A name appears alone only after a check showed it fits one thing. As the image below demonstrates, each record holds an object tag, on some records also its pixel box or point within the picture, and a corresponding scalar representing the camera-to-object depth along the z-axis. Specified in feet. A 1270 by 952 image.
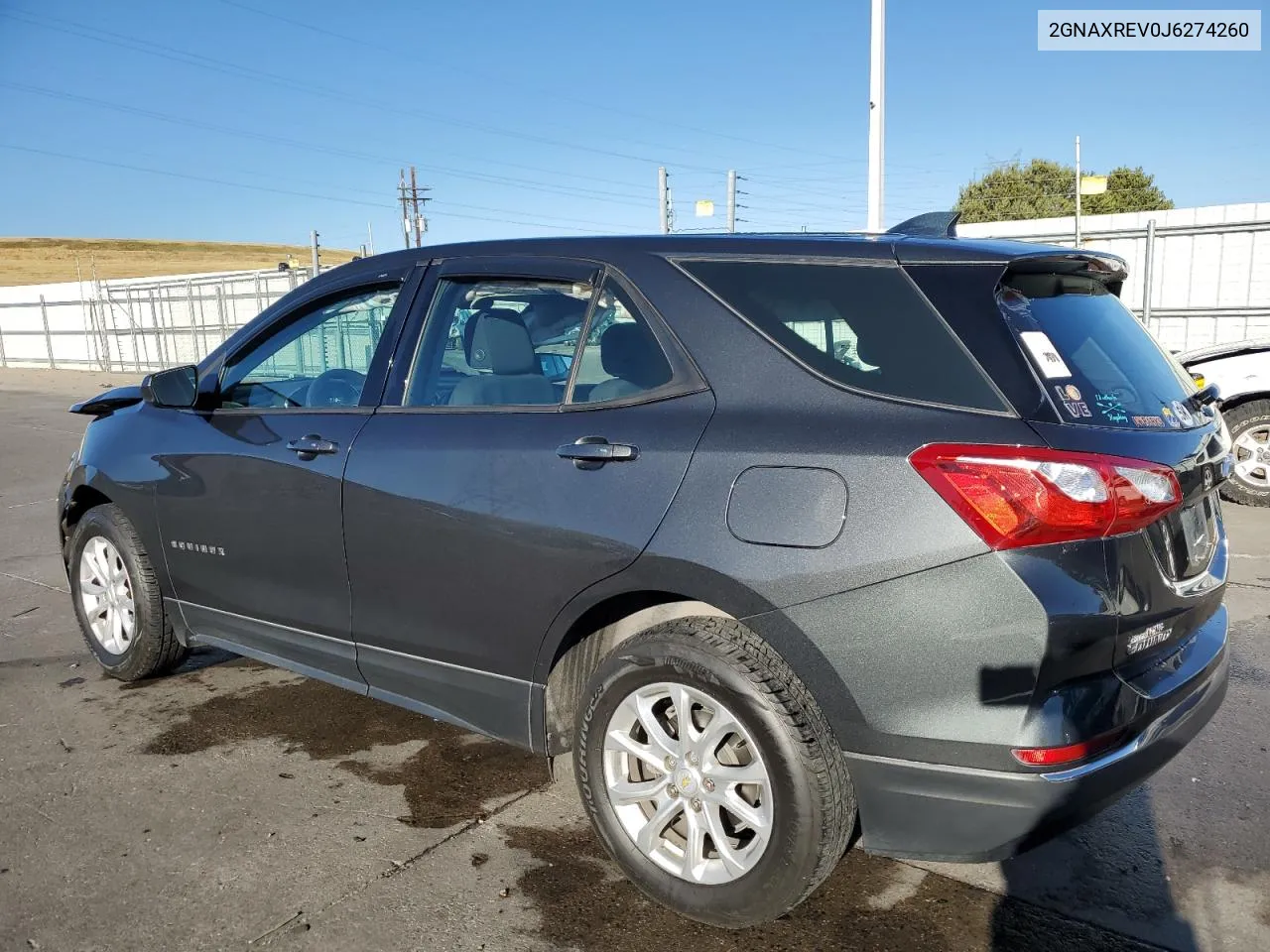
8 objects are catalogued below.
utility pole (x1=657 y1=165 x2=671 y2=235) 53.06
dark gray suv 7.18
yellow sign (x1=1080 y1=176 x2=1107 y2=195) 55.65
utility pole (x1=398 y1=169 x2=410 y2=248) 218.79
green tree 176.86
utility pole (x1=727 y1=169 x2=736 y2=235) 44.57
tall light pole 36.55
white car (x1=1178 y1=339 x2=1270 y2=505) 24.67
